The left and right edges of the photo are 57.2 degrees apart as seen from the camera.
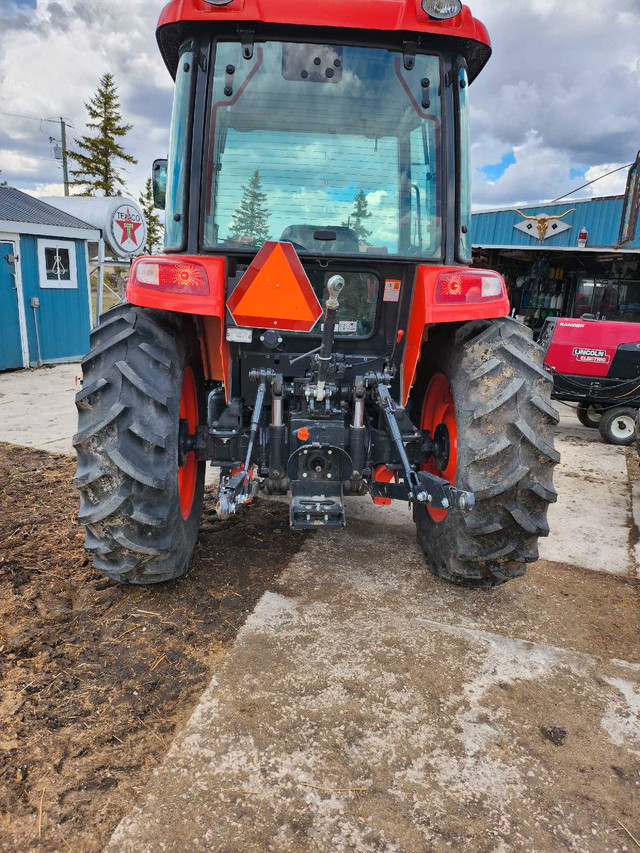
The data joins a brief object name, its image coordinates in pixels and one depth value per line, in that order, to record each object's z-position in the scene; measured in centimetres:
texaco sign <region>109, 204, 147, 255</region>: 1371
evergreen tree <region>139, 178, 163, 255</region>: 3862
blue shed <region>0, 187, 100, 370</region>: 1026
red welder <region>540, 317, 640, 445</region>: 682
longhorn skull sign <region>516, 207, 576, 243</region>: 1619
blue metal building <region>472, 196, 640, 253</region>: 1553
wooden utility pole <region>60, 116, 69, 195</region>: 3538
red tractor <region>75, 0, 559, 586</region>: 267
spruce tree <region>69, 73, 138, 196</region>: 3666
